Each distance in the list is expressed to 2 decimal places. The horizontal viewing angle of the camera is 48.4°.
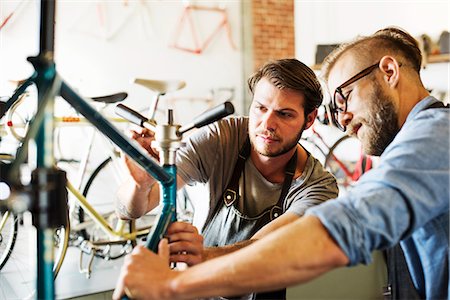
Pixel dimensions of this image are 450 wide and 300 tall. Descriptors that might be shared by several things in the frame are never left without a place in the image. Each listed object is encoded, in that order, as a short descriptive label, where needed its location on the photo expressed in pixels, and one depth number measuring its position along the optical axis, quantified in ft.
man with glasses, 2.74
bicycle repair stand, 2.80
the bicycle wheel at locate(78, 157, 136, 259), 11.01
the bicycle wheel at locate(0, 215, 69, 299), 9.13
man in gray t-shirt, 5.35
